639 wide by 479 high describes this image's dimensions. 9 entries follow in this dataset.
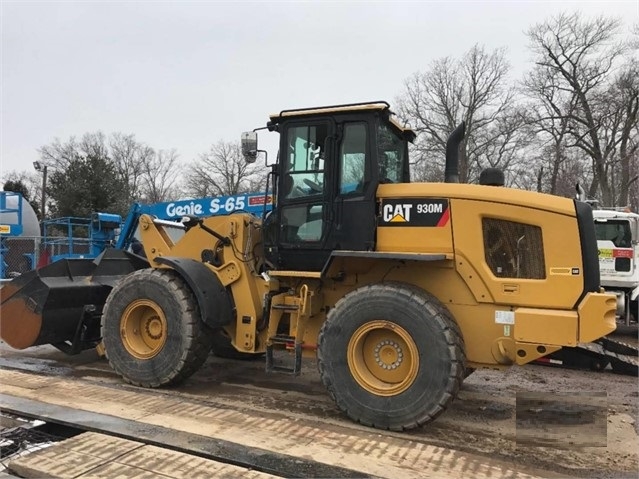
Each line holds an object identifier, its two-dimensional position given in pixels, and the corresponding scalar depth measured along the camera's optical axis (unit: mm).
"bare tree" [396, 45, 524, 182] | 33469
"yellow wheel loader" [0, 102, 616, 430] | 4320
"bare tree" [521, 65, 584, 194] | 31578
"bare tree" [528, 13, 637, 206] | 29969
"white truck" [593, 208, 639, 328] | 10734
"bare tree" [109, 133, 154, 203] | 53428
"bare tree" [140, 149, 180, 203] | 53438
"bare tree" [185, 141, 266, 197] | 48256
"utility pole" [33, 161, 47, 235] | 35134
